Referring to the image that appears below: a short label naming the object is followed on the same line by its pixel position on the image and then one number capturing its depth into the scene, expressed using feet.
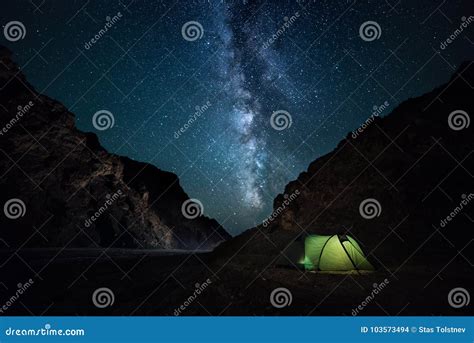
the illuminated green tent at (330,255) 52.37
